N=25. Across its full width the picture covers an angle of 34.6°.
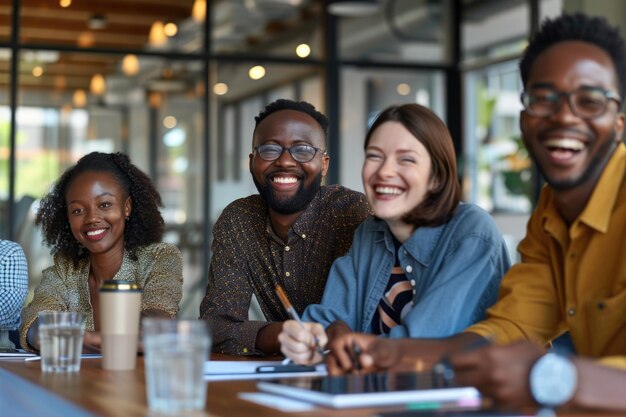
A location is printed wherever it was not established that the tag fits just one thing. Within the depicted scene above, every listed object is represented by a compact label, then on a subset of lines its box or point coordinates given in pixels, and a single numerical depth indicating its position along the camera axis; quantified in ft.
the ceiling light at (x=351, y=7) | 22.93
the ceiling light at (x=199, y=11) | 22.88
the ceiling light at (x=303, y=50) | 23.59
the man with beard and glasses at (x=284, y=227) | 9.24
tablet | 4.45
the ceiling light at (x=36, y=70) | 21.72
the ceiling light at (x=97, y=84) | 22.33
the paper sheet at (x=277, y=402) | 4.50
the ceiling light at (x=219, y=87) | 22.97
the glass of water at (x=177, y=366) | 4.66
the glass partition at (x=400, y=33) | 23.94
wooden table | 4.62
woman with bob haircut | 6.79
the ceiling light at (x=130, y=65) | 22.49
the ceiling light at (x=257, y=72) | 23.09
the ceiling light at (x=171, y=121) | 23.02
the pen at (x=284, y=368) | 5.94
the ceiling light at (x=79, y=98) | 22.39
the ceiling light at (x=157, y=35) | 22.65
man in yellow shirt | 5.71
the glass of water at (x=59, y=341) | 6.66
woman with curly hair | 9.53
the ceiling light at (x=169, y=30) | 22.71
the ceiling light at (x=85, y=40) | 21.97
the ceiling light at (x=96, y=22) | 22.06
